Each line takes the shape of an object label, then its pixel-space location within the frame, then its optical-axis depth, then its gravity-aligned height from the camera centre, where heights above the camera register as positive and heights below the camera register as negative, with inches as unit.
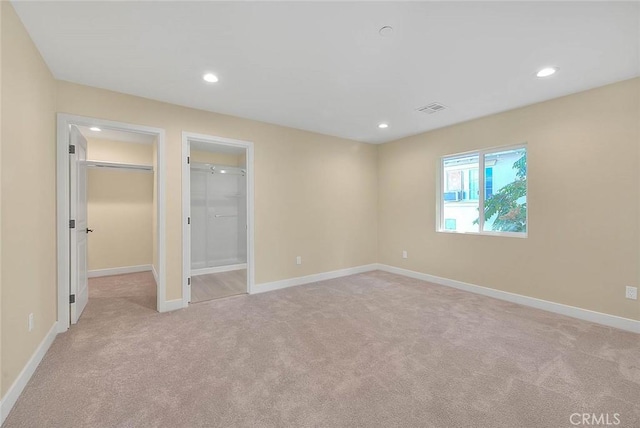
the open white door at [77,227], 110.4 -5.6
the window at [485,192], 141.4 +11.9
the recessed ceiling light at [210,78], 102.8 +52.5
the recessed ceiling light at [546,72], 98.3 +52.5
